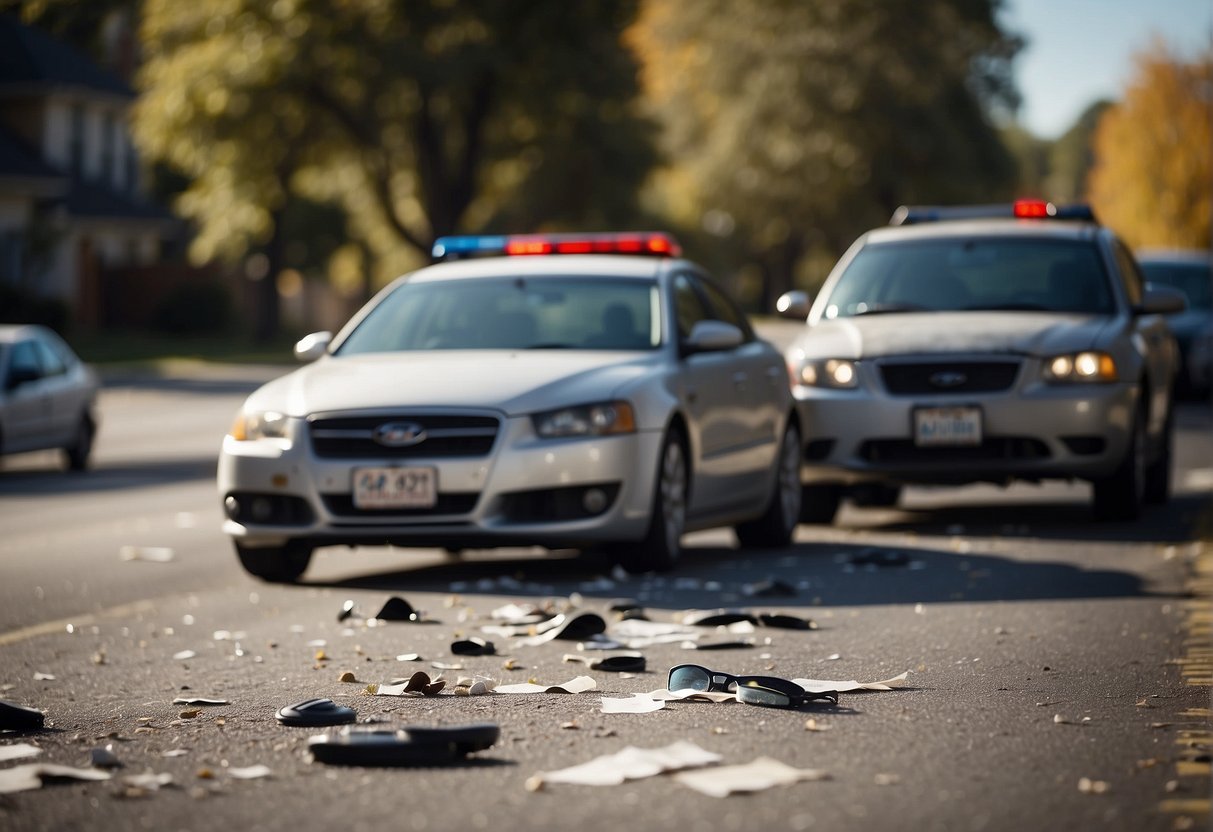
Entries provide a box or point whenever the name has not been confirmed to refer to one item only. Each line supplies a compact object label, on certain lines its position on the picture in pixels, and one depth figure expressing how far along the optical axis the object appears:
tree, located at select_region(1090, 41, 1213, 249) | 75.19
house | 50.38
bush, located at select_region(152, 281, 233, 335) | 56.41
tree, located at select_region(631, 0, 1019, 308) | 61.12
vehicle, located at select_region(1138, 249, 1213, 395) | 29.05
